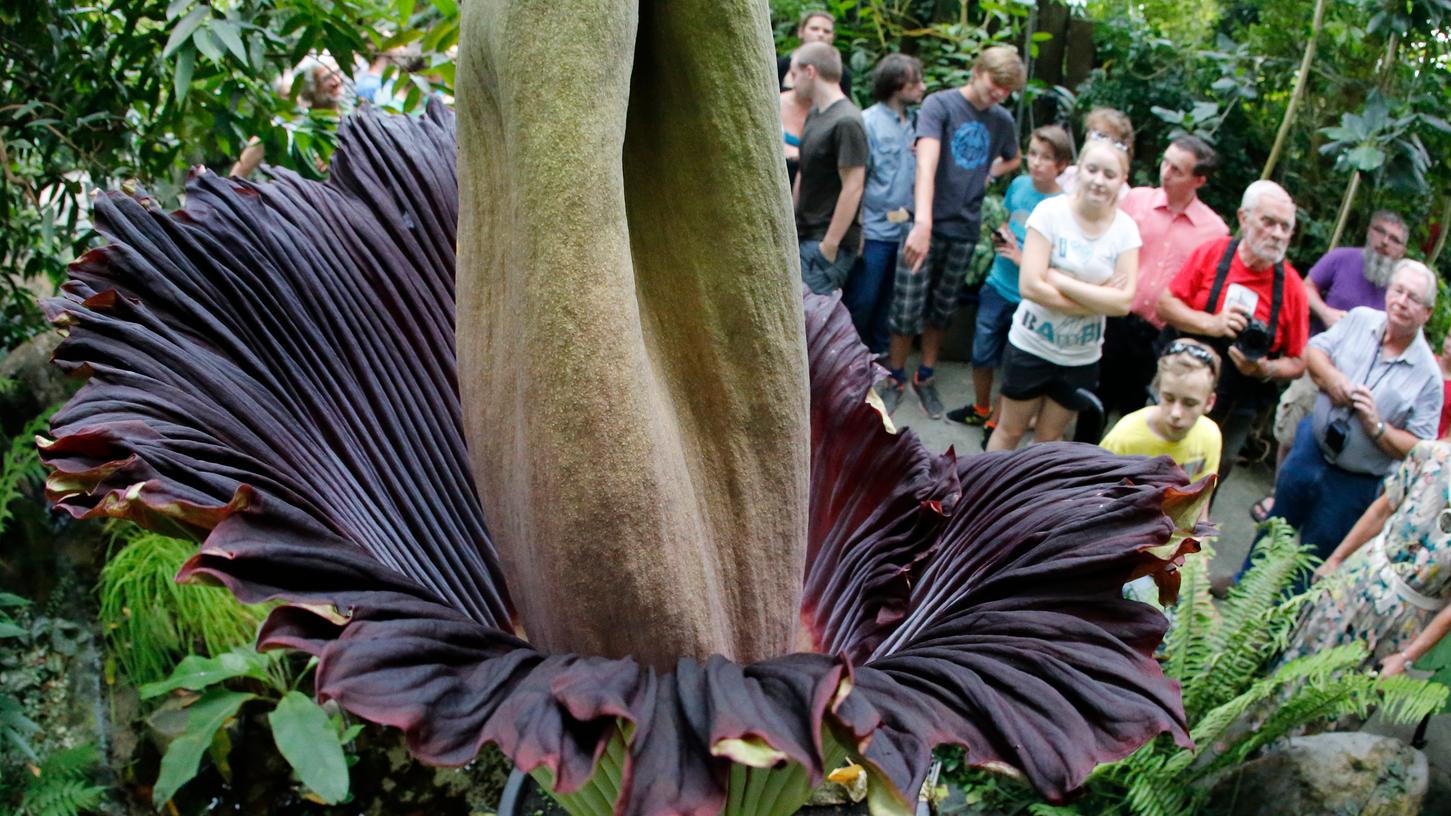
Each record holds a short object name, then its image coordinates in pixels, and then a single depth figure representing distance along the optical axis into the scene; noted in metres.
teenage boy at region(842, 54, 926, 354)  4.21
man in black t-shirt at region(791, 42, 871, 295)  3.86
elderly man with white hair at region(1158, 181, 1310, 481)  3.22
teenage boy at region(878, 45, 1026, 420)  4.04
